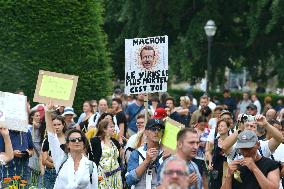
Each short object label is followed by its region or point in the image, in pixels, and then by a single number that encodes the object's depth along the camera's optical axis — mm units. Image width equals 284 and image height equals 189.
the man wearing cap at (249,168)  13064
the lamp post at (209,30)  46597
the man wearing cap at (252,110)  26937
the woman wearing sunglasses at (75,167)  14485
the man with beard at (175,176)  9265
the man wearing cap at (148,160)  14473
